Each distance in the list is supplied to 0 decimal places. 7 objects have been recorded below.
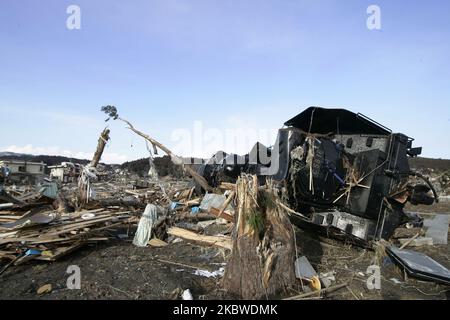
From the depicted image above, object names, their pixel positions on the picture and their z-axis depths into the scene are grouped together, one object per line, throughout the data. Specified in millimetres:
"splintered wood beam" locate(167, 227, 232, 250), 7090
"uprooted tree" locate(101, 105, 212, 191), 9625
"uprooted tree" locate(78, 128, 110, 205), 9547
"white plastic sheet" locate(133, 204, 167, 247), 7578
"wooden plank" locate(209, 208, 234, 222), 6530
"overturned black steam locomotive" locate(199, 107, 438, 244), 7395
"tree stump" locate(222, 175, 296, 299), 4770
